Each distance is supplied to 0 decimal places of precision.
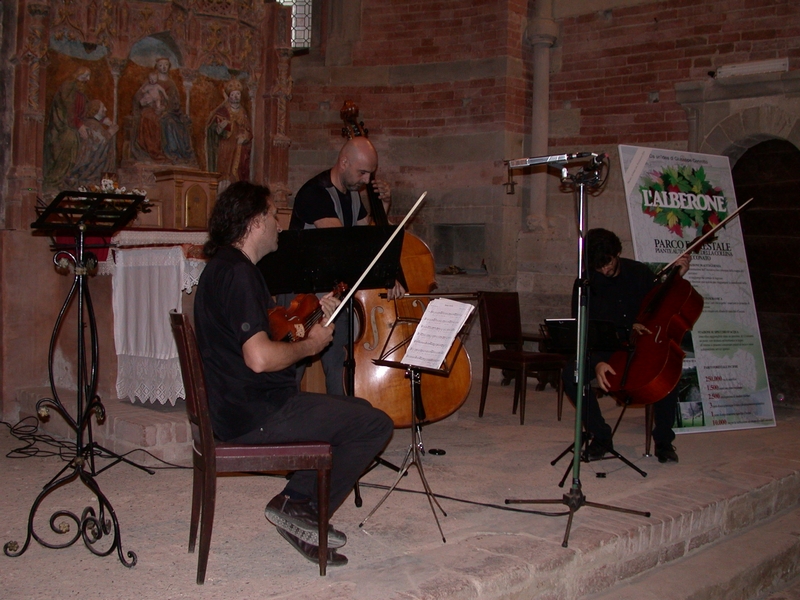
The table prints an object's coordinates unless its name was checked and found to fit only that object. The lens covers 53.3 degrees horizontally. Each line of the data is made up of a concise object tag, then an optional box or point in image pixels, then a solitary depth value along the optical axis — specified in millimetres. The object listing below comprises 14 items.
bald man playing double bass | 4371
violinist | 2947
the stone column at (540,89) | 8430
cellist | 4852
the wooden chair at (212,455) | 2871
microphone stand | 3559
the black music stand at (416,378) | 3590
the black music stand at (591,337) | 4301
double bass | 4340
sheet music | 3438
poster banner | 5602
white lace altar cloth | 4992
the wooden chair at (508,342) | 6074
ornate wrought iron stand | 3146
